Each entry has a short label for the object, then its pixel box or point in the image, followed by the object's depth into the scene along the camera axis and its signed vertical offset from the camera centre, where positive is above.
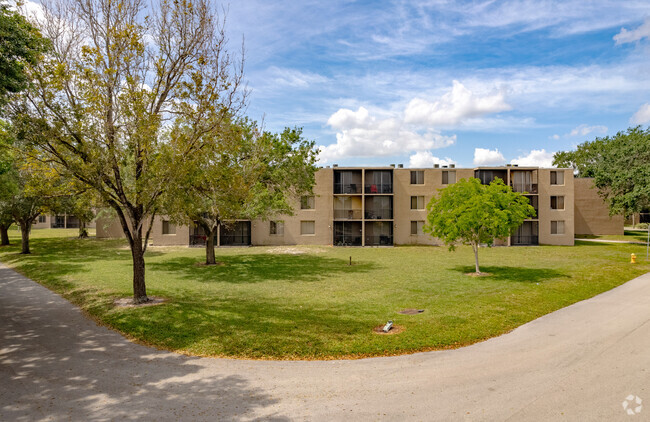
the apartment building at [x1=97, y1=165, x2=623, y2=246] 41.97 +0.75
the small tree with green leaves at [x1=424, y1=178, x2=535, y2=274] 21.11 +0.25
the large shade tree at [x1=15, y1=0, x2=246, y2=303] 12.63 +3.79
